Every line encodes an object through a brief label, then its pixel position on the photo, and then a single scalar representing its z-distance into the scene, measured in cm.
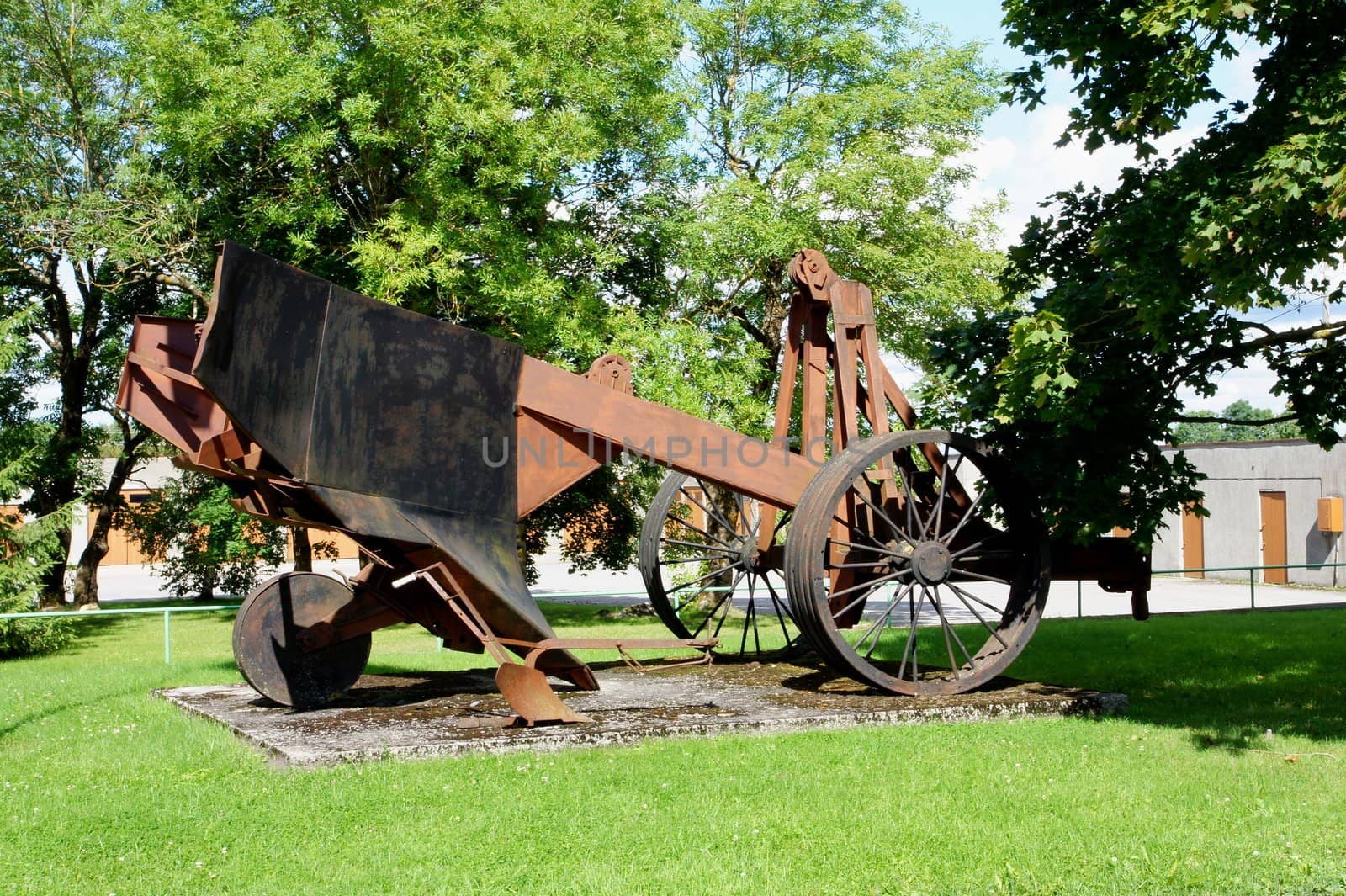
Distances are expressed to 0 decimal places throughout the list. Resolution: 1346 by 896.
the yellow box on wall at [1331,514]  2848
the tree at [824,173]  1858
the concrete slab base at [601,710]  707
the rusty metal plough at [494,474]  676
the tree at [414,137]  1582
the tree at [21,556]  1558
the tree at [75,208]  1742
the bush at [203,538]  2158
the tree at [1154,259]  709
